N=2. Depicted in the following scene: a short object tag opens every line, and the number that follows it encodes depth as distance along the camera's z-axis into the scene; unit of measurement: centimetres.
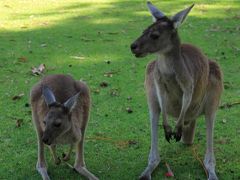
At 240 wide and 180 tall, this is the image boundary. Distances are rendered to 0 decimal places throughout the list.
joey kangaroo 346
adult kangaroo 340
